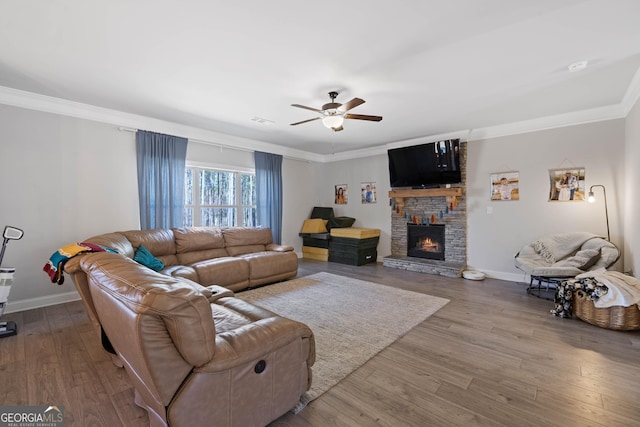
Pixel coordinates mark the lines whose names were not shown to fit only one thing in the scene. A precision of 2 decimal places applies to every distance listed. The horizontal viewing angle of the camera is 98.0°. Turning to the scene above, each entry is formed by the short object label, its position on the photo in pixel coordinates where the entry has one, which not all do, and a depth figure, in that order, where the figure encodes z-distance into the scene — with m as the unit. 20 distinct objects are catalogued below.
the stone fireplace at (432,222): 5.21
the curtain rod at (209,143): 4.16
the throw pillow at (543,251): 3.98
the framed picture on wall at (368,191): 6.58
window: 5.08
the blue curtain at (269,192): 5.91
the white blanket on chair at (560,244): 3.89
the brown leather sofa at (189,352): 1.15
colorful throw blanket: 1.96
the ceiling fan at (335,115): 3.22
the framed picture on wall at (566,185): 4.15
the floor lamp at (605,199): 3.89
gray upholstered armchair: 3.54
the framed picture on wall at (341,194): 7.11
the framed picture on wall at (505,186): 4.68
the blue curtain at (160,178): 4.30
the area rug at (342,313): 2.27
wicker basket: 2.73
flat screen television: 5.16
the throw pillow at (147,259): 3.49
